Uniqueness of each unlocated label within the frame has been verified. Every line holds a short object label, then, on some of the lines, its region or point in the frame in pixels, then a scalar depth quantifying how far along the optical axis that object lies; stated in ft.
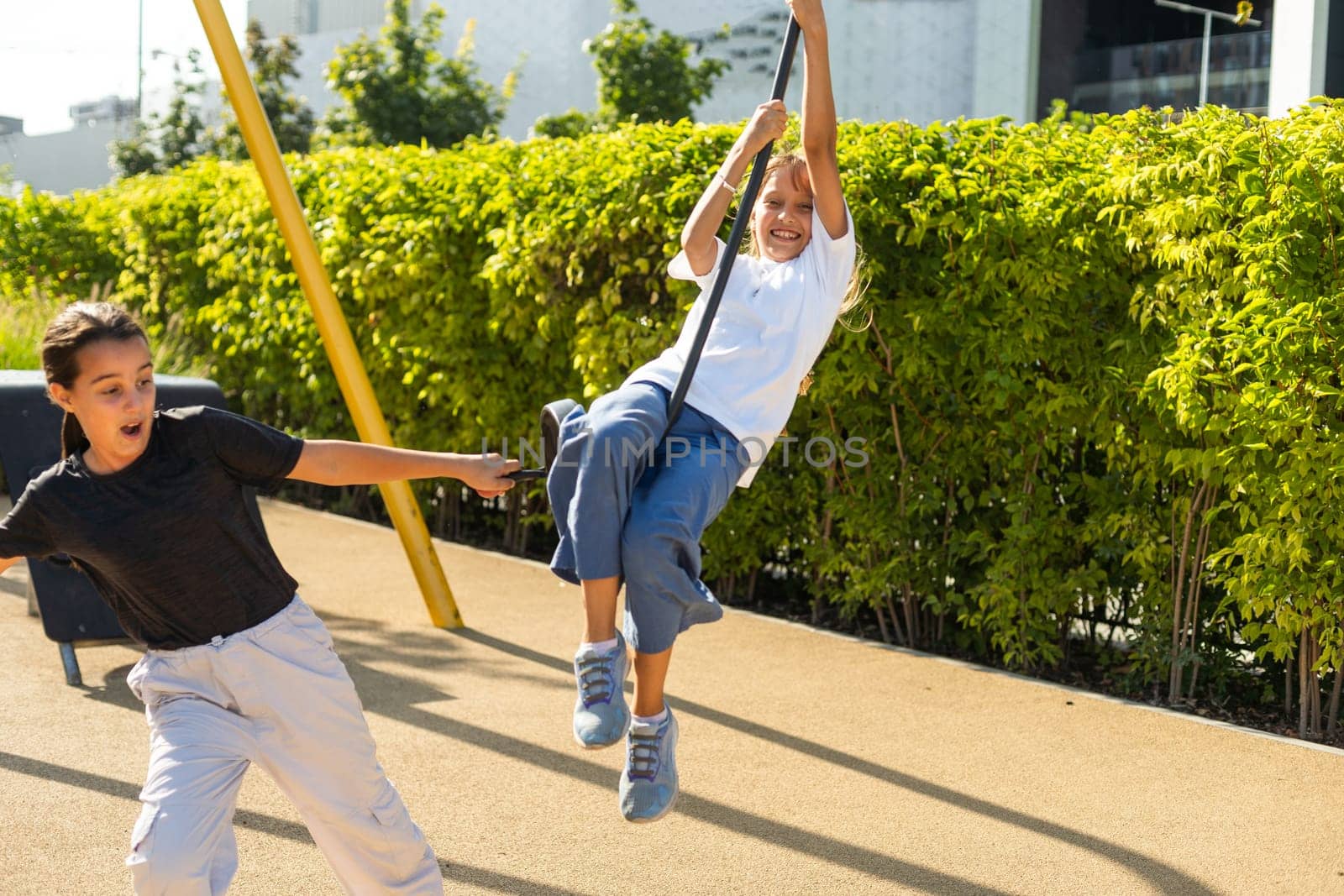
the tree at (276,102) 66.39
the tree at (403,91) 57.52
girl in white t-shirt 10.23
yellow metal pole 20.25
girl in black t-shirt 9.08
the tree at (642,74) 51.49
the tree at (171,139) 71.20
